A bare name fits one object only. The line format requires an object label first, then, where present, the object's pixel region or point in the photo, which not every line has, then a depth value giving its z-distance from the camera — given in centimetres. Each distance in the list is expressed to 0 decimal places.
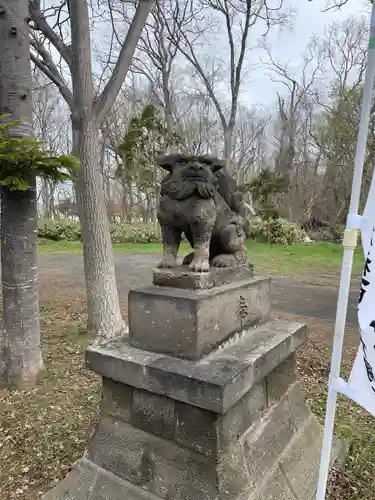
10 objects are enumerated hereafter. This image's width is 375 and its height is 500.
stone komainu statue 188
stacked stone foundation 163
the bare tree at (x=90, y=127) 392
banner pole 134
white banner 125
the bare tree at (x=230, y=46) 1056
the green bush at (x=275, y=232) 1424
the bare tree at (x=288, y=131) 2042
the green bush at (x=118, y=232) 1581
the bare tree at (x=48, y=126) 2127
